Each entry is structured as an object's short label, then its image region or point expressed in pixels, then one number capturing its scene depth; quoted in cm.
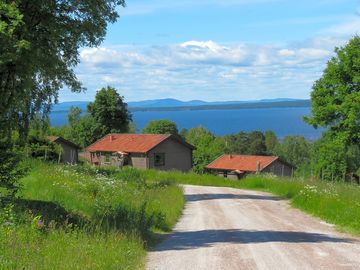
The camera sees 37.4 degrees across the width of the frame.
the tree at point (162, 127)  12725
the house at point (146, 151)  7619
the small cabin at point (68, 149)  7834
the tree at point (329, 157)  5044
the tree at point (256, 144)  13325
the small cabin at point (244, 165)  8675
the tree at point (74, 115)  13588
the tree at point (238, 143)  13386
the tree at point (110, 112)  8979
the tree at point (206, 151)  10925
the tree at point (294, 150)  14825
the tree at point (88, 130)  9531
